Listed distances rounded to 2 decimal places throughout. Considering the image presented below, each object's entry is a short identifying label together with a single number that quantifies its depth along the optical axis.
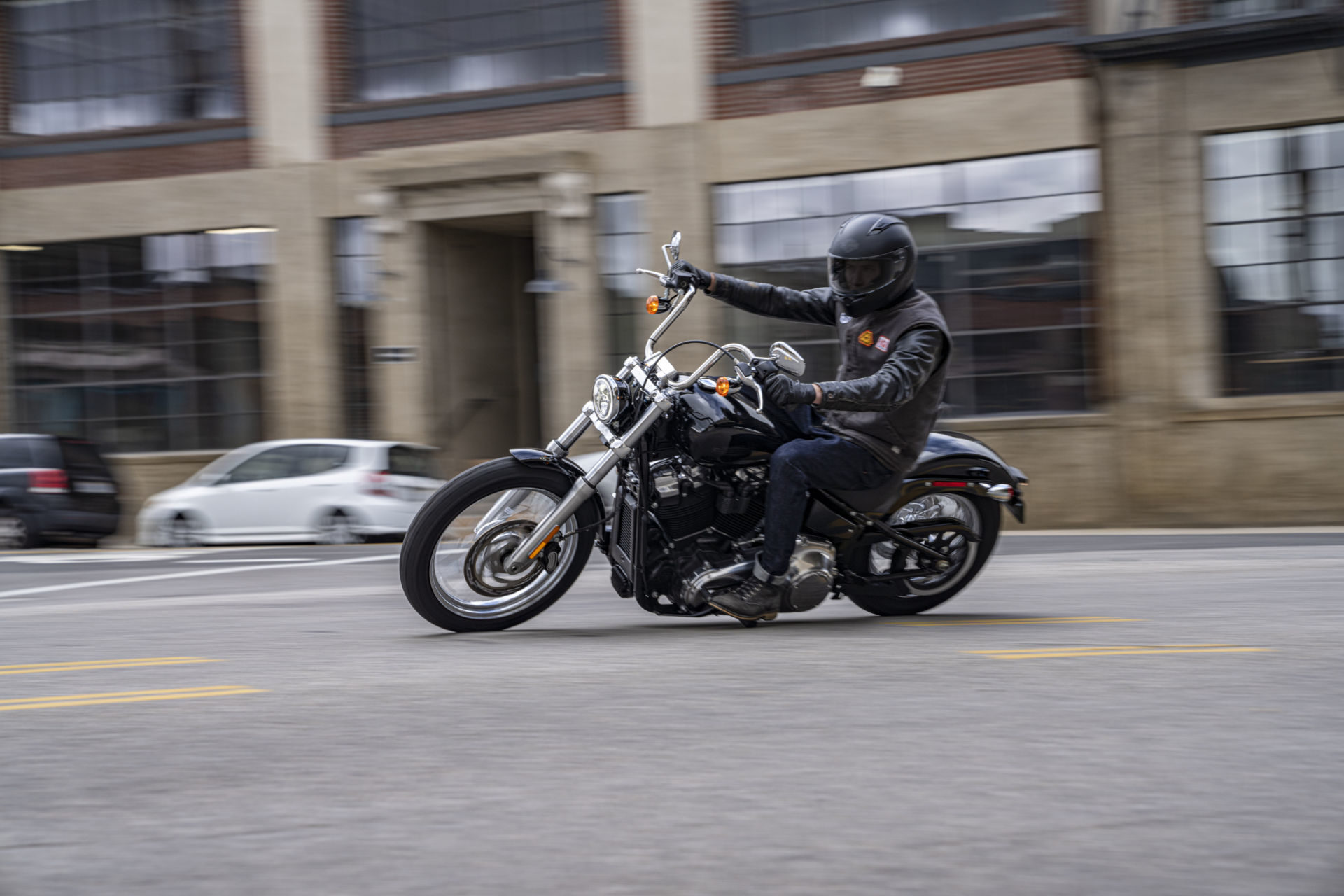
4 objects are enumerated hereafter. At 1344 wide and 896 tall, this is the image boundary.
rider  5.83
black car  16.53
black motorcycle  5.80
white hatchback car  16.14
